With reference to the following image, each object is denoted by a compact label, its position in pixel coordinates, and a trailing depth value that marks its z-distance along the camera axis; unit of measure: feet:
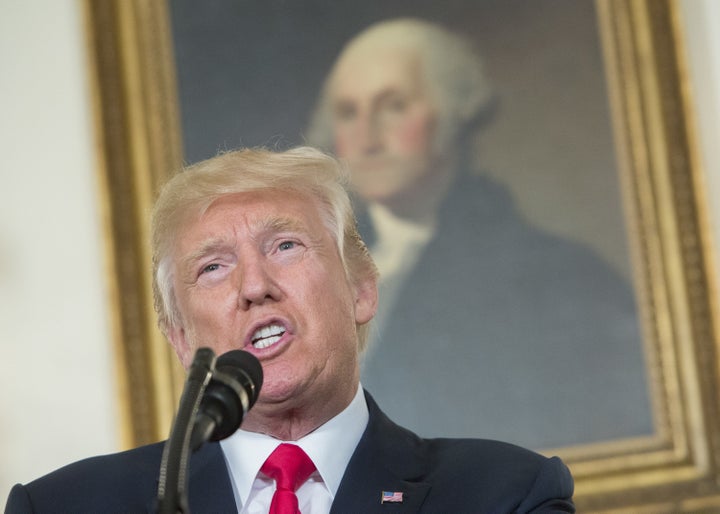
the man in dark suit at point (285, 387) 13.92
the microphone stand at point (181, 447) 12.84
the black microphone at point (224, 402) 12.96
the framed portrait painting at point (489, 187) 15.96
